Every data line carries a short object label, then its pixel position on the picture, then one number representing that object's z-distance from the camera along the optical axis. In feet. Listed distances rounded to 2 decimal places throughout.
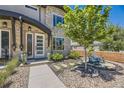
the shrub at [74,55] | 25.39
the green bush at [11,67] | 11.81
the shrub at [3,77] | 9.89
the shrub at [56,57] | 21.07
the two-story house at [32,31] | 18.56
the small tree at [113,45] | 35.20
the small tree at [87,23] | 13.75
